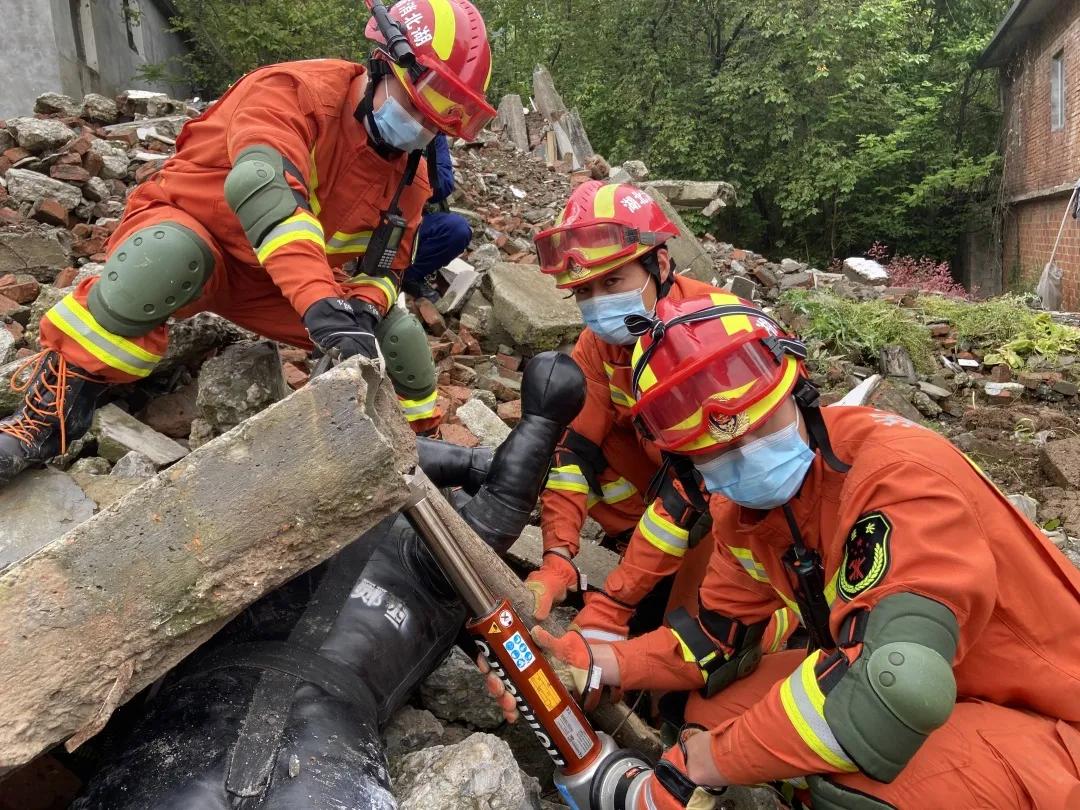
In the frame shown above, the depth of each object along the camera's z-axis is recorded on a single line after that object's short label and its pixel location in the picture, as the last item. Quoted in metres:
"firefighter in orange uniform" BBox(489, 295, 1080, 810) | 1.51
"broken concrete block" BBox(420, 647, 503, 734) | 2.19
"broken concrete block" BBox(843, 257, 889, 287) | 9.85
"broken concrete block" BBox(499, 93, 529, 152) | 11.10
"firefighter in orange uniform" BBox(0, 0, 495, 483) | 2.28
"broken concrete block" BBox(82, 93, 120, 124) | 6.68
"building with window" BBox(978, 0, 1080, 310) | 12.30
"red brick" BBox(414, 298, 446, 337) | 4.80
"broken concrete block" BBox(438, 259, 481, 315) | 5.05
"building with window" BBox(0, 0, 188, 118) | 8.82
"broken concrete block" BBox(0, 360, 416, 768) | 1.37
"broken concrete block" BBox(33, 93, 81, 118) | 6.68
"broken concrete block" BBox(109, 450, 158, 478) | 2.69
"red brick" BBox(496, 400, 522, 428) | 4.07
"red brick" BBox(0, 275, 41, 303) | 3.62
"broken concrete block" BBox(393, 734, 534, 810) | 1.57
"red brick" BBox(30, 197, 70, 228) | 4.51
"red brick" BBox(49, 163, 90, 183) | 4.93
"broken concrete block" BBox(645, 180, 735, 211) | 9.74
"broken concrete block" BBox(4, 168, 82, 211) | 4.63
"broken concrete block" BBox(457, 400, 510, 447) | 3.65
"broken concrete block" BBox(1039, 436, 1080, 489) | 4.75
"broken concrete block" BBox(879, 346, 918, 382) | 6.49
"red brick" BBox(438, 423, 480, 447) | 3.48
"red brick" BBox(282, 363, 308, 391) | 3.57
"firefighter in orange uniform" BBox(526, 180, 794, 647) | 2.56
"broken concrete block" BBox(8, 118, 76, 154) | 5.28
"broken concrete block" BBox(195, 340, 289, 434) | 2.90
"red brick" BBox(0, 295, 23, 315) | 3.47
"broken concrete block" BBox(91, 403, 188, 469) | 2.80
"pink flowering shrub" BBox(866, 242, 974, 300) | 11.42
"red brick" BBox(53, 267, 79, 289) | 3.76
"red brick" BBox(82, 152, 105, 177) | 5.15
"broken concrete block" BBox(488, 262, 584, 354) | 4.89
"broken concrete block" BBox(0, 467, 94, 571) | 2.24
